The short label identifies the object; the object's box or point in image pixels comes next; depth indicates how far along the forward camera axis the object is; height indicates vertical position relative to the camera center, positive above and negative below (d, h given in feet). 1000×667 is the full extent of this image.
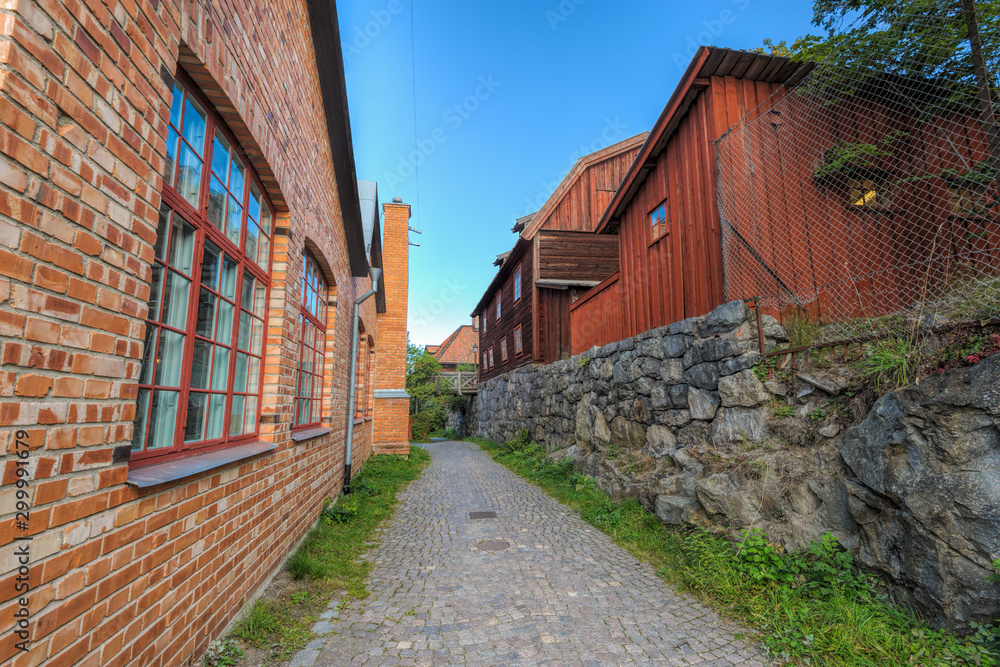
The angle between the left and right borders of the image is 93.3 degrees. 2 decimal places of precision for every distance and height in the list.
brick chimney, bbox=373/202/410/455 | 39.86 +5.73
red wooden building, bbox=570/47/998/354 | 18.16 +8.43
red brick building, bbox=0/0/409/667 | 4.36 +1.13
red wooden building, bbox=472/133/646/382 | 43.86 +13.74
